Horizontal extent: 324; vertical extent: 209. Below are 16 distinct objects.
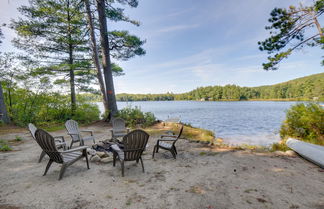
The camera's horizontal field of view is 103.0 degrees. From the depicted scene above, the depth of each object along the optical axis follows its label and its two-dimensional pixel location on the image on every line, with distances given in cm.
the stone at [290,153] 348
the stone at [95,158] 324
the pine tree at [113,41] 779
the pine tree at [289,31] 586
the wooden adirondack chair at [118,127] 488
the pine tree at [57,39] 754
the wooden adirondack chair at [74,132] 402
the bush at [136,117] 802
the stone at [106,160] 319
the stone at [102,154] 338
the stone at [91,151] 346
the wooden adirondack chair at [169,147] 343
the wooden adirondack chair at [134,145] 257
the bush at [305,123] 487
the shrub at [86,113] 961
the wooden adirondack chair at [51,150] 238
